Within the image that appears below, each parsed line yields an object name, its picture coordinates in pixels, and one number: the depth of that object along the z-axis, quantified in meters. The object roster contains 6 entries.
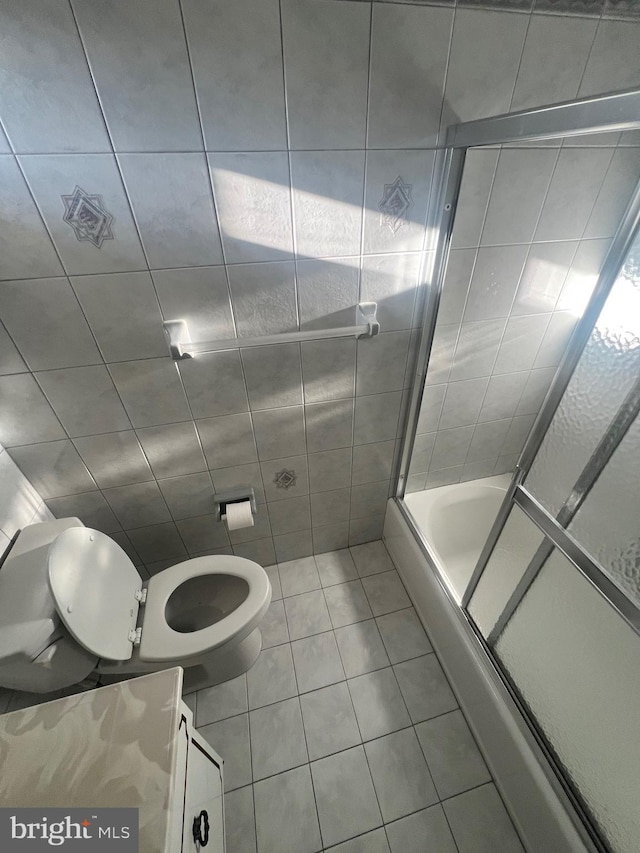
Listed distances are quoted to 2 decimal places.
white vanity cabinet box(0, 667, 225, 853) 0.61
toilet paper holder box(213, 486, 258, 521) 1.41
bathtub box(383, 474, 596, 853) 0.95
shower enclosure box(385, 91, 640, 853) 0.71
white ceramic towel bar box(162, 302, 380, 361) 0.99
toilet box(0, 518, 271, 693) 0.91
